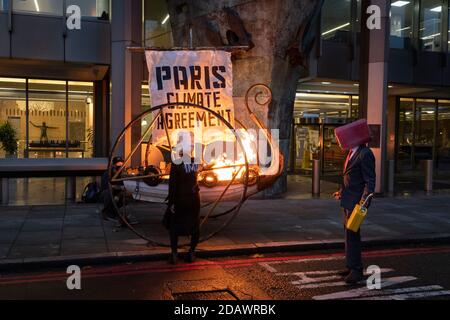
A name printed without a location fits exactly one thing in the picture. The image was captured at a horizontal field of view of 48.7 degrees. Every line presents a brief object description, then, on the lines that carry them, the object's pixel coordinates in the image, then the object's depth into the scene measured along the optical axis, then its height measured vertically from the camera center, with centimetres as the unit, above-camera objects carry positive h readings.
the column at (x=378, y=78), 1330 +172
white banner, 755 +89
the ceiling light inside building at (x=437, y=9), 2008 +540
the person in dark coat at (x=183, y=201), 659 -82
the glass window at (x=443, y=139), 2288 +17
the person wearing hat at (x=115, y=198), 885 -108
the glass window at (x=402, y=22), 1922 +471
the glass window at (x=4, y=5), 1524 +409
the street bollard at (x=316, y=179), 1329 -103
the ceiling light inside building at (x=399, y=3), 1959 +547
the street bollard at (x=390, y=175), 1403 -94
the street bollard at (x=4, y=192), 1128 -122
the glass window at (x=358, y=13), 1769 +463
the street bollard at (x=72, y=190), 1159 -121
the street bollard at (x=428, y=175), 1460 -97
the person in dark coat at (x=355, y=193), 579 -61
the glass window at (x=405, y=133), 2231 +41
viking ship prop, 739 -52
